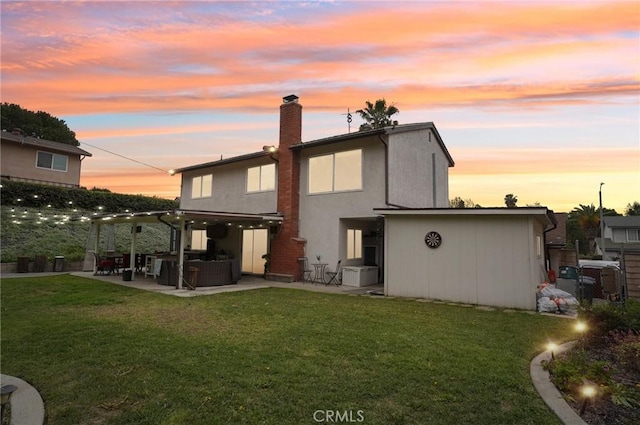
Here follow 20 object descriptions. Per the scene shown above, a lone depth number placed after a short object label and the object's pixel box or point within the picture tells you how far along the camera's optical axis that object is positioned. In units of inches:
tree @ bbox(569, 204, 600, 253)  1663.4
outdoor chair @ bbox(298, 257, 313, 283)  545.7
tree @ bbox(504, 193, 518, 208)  2080.7
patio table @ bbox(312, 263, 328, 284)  532.7
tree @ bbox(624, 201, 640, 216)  2000.1
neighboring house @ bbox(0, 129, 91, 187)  903.7
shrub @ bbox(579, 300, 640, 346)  205.6
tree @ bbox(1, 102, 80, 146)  1612.9
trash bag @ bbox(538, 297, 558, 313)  331.0
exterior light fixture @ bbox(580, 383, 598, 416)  125.0
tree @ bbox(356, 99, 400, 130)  1144.2
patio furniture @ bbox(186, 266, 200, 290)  454.7
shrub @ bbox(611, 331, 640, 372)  159.9
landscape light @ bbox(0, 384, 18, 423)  105.1
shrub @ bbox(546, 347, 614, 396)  141.9
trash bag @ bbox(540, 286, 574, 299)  339.7
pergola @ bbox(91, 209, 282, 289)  429.1
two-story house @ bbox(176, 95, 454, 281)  505.0
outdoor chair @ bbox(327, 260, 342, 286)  517.3
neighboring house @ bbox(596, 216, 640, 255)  1320.1
